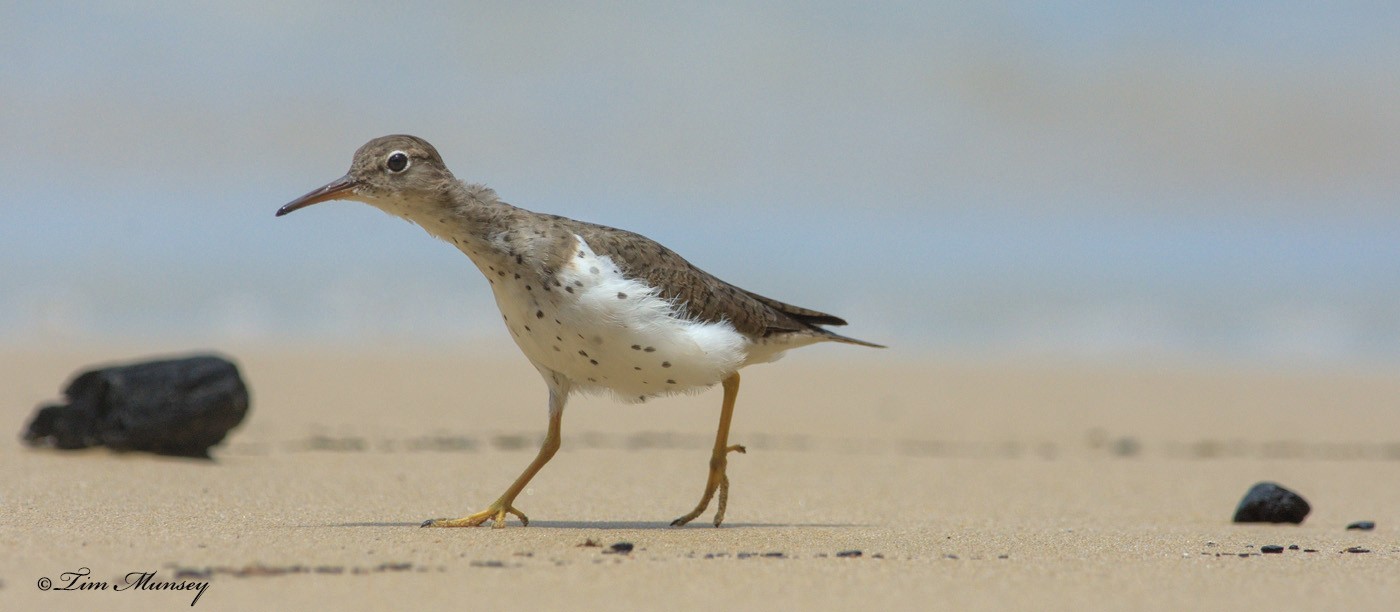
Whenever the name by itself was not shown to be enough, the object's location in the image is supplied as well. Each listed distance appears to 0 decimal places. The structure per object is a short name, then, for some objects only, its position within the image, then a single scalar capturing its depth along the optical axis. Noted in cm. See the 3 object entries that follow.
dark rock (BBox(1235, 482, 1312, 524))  1384
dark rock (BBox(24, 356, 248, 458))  1659
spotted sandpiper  1088
